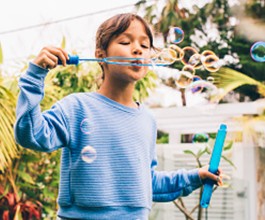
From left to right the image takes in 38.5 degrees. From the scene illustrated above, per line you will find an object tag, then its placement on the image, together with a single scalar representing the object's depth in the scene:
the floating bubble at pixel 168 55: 1.30
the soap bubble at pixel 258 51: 1.56
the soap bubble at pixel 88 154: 0.87
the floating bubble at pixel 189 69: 1.48
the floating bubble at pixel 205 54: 1.47
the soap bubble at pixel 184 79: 1.47
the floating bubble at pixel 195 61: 1.47
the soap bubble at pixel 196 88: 1.57
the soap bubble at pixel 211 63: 1.41
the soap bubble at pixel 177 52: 1.34
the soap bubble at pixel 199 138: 1.68
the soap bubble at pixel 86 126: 0.90
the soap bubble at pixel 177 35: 1.56
